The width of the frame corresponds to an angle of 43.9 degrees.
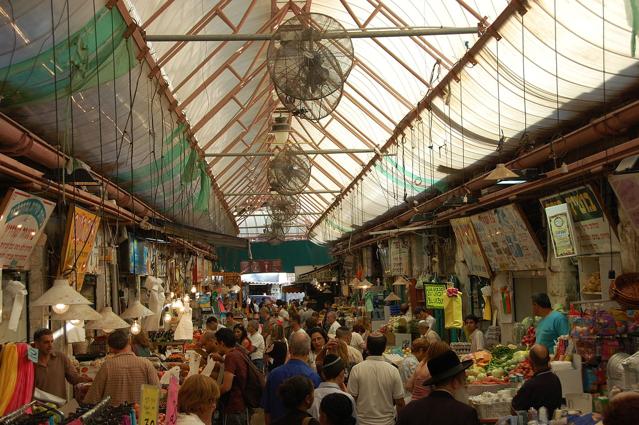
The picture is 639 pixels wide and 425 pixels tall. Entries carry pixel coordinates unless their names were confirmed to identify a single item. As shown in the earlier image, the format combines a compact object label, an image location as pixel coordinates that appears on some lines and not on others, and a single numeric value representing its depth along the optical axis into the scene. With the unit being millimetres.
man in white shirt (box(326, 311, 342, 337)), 16345
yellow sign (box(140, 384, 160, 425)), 4535
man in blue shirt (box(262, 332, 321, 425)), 6844
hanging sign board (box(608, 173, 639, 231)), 7910
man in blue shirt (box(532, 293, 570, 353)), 9492
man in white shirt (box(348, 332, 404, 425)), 6684
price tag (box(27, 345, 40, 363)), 7611
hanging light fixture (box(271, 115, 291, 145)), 13703
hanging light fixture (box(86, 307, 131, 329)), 8172
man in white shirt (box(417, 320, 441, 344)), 11516
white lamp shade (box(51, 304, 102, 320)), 6777
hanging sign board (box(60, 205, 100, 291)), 10516
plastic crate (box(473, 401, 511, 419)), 7531
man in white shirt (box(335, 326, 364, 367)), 9878
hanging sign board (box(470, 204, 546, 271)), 12086
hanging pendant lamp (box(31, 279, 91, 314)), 6383
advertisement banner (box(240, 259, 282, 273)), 42344
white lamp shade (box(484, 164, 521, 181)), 8094
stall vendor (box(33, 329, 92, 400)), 8125
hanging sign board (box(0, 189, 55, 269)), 8547
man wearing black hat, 4352
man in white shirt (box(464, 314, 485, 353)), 12570
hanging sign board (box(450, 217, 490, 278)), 14516
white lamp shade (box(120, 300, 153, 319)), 10242
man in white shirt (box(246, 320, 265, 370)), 13039
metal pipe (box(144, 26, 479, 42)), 9539
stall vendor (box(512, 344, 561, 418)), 6668
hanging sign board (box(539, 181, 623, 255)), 9500
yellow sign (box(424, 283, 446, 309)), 15555
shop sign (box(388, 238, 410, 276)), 20938
